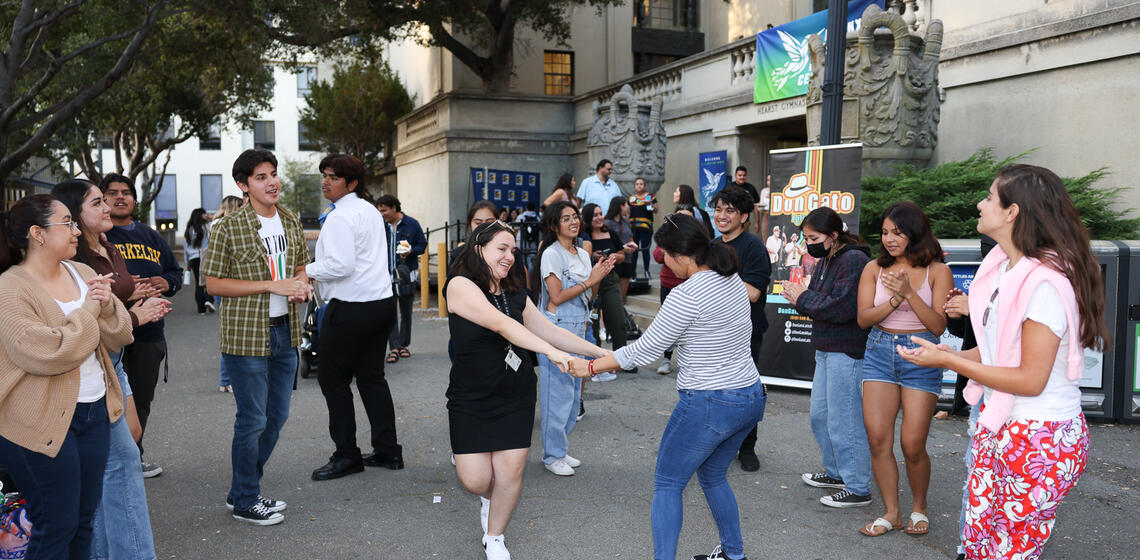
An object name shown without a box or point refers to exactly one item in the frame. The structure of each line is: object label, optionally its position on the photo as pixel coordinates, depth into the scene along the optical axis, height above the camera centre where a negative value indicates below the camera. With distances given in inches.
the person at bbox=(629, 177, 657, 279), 570.6 +0.5
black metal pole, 309.1 +56.7
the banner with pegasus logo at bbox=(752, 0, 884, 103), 588.7 +117.4
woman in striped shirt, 153.2 -24.7
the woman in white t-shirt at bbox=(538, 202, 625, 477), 237.1 -24.2
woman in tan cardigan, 125.3 -23.7
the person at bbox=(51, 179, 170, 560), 148.9 -40.9
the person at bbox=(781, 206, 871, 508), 200.8 -27.3
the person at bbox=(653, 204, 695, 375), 185.8 -23.1
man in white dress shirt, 219.1 -21.5
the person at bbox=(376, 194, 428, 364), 387.5 -17.6
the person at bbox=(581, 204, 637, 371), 345.1 -30.8
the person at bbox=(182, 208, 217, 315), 597.6 -19.3
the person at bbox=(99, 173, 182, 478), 210.5 -11.6
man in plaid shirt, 191.8 -22.2
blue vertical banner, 727.7 +39.4
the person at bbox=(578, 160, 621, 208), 534.9 +19.4
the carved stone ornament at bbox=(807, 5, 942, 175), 423.2 +63.5
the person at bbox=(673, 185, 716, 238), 482.9 +12.6
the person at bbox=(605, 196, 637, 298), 468.8 -0.2
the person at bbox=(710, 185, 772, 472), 232.8 -6.4
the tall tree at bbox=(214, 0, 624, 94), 700.0 +192.8
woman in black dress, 166.7 -31.3
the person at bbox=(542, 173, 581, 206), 480.0 +17.2
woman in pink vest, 118.5 -19.5
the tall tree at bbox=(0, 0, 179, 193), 534.0 +126.9
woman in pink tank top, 183.6 -26.9
